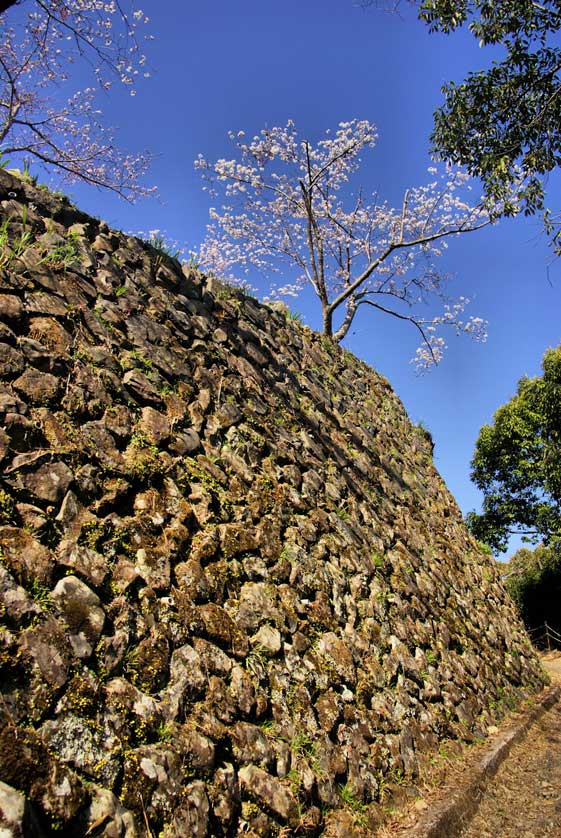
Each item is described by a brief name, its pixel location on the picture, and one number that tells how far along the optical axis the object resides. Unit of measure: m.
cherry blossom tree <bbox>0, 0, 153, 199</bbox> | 9.23
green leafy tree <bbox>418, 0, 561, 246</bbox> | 6.40
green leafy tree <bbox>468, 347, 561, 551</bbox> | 17.94
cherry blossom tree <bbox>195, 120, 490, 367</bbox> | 14.16
